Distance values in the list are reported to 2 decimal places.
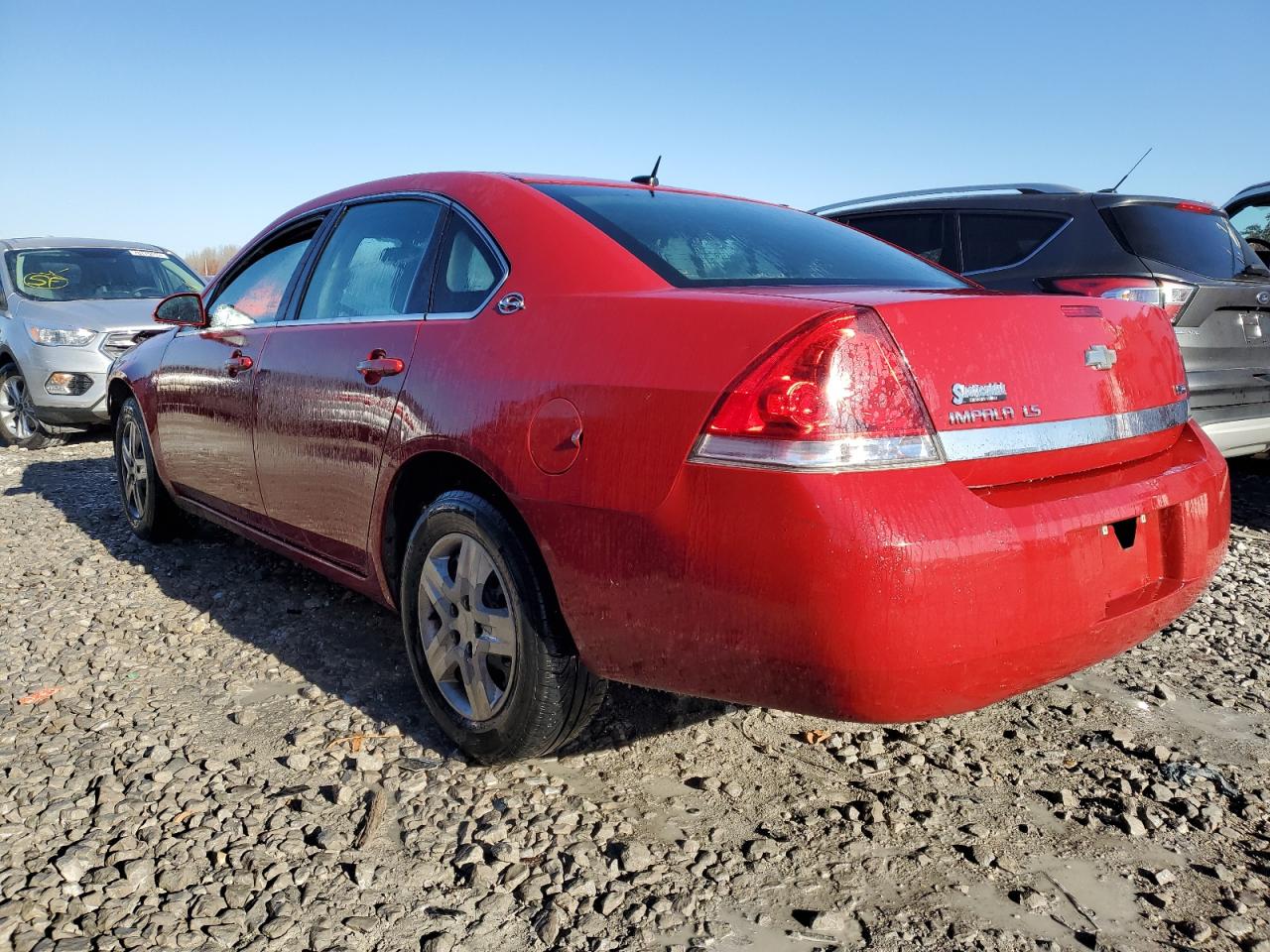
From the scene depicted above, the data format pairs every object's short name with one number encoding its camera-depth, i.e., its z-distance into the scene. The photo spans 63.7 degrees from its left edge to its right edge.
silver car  8.30
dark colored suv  4.82
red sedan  1.93
